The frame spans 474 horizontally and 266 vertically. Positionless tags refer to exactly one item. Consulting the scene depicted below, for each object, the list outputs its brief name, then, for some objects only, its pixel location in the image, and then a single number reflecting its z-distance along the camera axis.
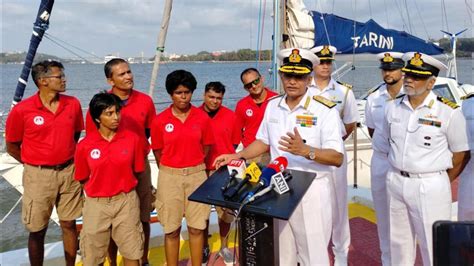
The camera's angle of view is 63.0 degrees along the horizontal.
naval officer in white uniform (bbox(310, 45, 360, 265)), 2.83
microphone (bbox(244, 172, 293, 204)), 1.73
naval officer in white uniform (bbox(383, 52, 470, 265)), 2.17
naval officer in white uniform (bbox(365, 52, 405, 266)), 2.86
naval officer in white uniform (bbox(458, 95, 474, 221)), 2.39
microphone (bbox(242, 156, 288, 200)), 1.74
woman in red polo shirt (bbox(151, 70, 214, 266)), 2.61
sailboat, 3.56
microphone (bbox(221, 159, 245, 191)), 1.86
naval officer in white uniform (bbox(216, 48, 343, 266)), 2.05
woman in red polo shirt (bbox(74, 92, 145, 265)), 2.33
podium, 1.65
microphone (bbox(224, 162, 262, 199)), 1.75
